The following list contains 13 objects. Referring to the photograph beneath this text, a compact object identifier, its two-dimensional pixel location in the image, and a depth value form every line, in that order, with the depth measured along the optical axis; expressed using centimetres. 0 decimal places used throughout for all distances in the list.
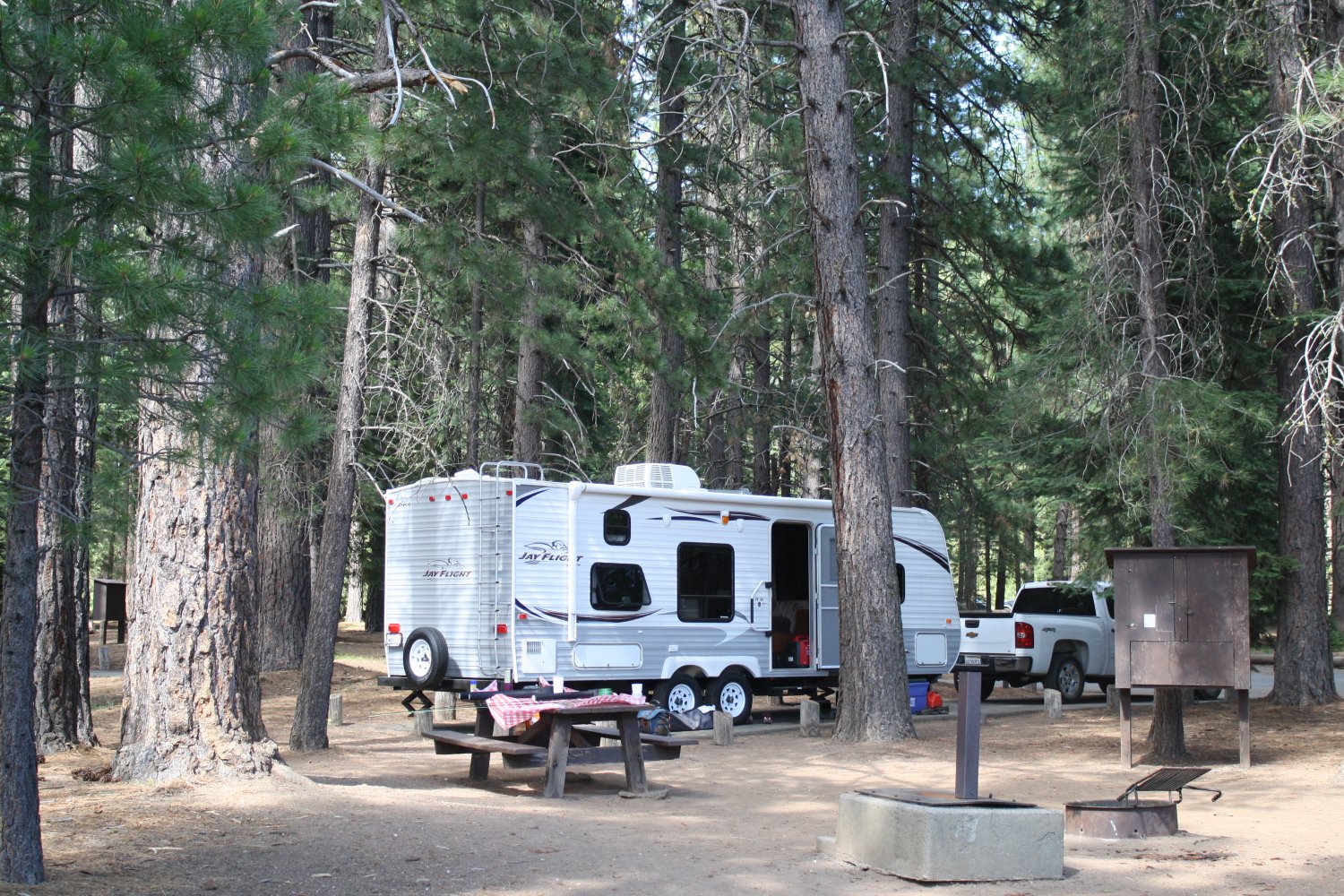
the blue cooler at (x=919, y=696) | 1658
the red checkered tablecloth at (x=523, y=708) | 944
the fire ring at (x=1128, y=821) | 805
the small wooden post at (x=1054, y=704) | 1603
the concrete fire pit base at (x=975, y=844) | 677
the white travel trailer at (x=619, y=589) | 1332
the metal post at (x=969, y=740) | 705
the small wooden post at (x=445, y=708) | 1540
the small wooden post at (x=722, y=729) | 1315
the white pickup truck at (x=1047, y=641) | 1853
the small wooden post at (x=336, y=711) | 1465
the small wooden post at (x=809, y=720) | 1405
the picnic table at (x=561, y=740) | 941
